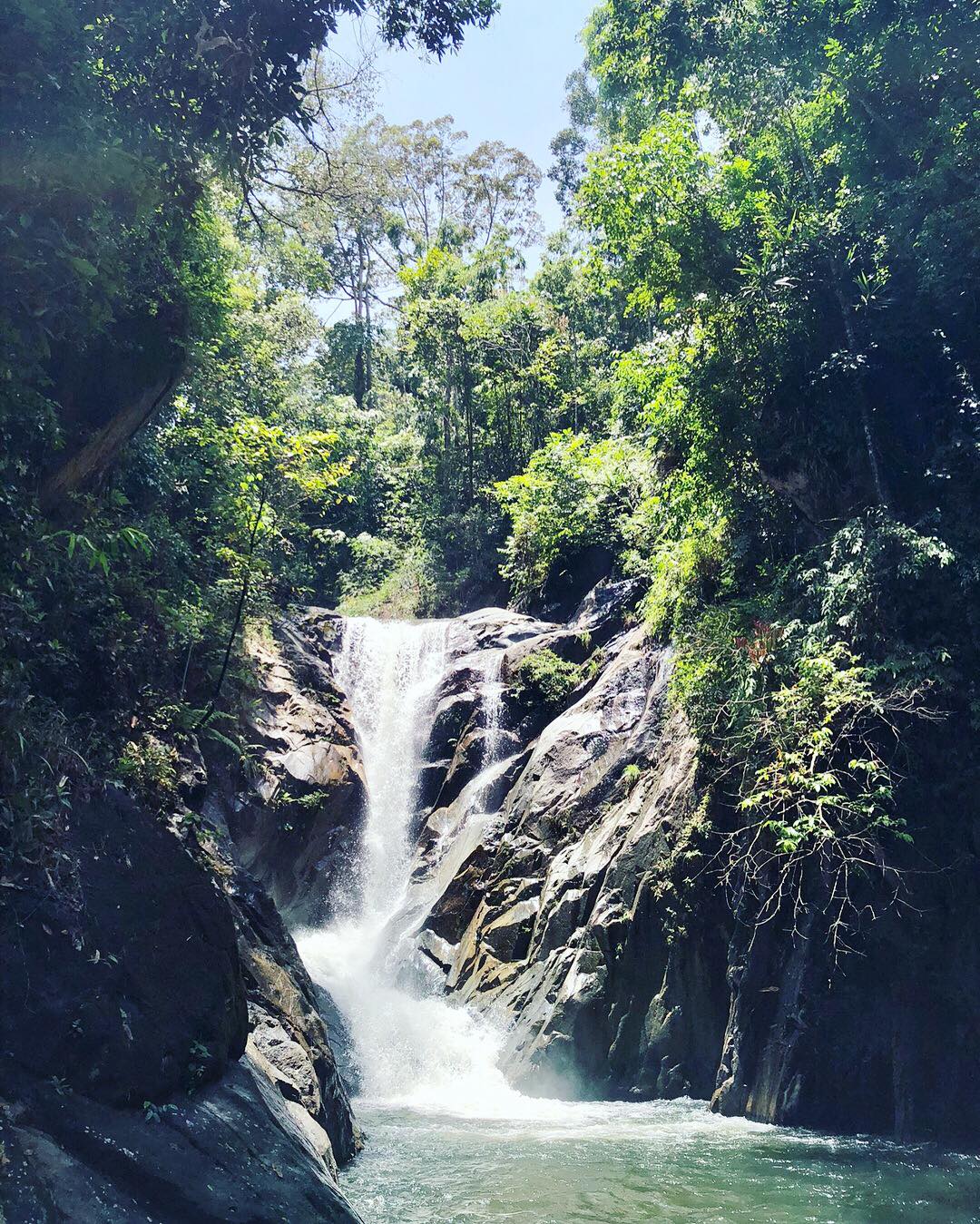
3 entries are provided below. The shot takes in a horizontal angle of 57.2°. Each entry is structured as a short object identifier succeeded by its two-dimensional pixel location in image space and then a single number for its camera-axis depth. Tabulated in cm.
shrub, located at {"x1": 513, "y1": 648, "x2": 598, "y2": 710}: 1677
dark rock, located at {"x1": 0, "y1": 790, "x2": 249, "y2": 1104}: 475
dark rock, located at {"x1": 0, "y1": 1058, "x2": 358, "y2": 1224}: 419
